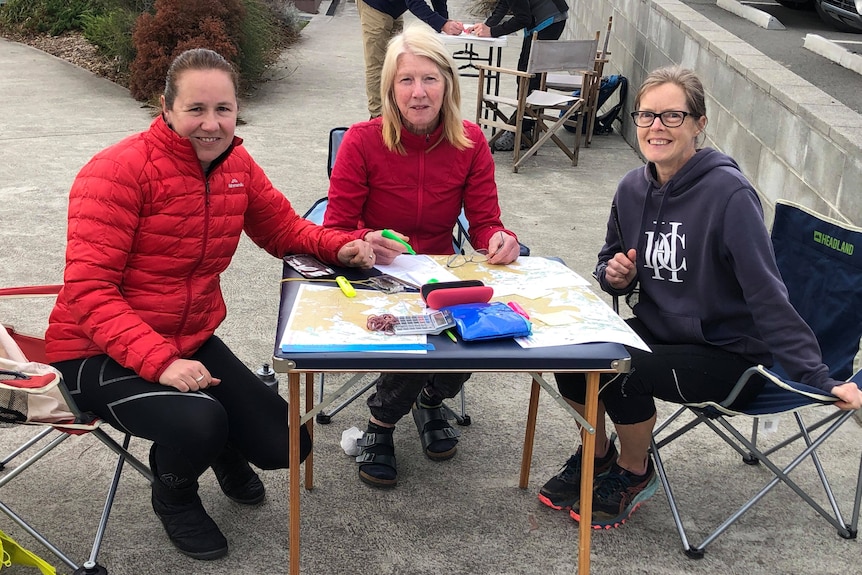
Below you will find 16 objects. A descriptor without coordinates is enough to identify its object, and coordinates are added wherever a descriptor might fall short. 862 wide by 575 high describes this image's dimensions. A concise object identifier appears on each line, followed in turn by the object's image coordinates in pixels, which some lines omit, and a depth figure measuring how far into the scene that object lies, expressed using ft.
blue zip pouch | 7.43
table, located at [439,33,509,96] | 25.89
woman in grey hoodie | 8.70
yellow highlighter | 8.48
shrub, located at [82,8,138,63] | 32.60
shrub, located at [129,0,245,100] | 29.86
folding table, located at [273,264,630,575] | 7.09
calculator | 7.57
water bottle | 11.27
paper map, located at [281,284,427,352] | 7.27
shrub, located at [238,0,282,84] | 32.12
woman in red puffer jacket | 7.98
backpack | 28.68
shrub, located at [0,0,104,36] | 41.04
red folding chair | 7.41
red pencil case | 8.04
